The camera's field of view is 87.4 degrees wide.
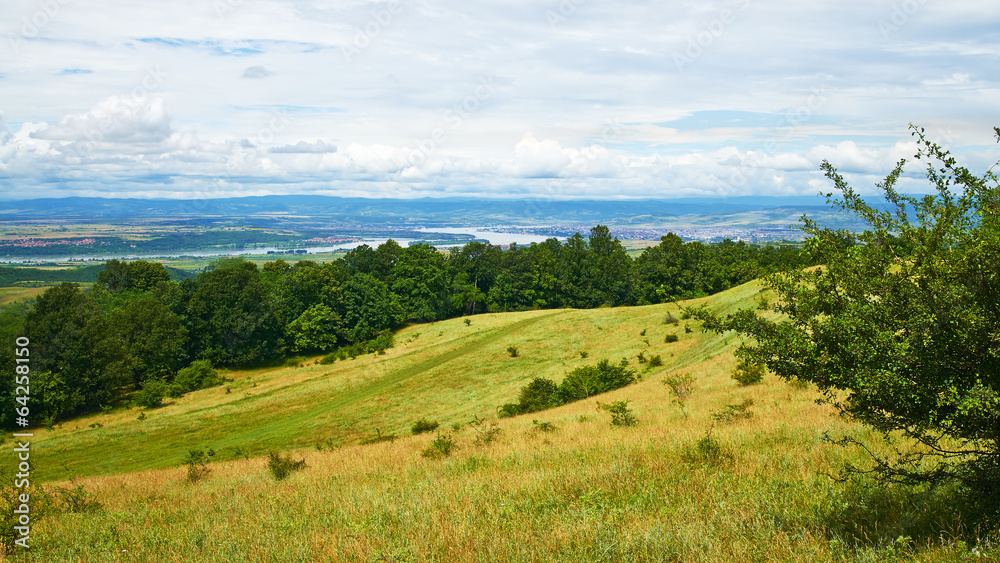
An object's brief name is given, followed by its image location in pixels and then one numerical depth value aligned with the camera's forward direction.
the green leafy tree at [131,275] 85.06
